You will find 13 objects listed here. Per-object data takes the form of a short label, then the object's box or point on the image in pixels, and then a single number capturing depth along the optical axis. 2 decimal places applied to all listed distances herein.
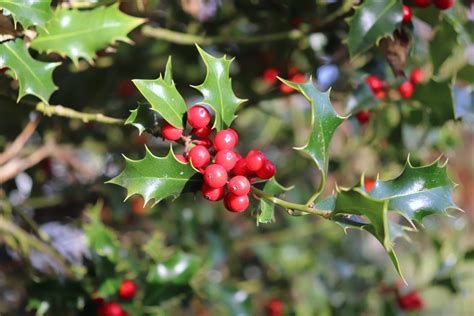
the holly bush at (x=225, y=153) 0.34
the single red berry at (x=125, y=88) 0.57
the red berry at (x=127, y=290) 0.44
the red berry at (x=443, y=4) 0.41
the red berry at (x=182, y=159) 0.34
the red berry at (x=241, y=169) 0.34
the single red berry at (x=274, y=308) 0.63
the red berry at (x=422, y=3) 0.41
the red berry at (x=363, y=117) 0.49
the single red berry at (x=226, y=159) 0.33
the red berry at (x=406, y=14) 0.41
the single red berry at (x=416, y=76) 0.47
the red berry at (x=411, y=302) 0.58
